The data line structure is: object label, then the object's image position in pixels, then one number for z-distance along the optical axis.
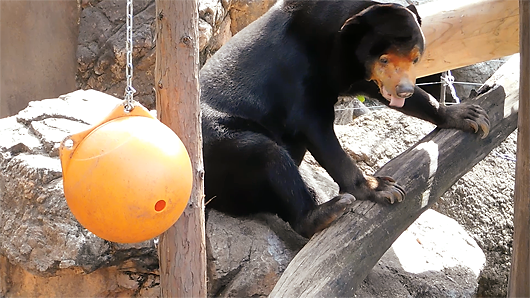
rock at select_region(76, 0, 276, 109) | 6.87
